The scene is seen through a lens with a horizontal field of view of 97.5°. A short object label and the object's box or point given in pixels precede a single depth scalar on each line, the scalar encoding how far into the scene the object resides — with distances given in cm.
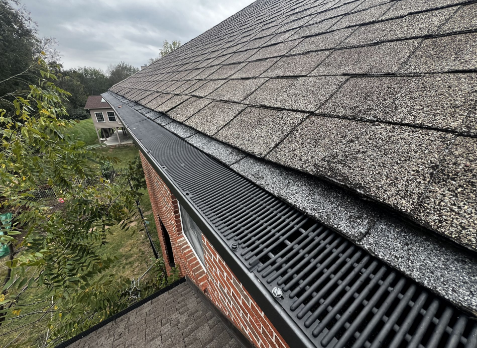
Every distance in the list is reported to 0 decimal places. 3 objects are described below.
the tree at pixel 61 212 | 247
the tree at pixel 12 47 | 1535
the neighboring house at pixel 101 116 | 2569
